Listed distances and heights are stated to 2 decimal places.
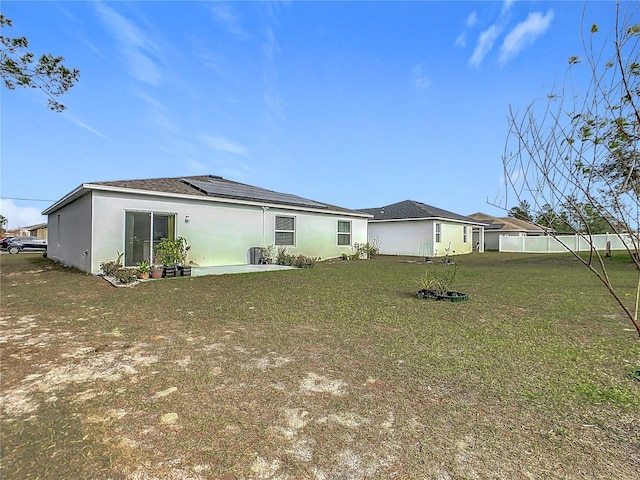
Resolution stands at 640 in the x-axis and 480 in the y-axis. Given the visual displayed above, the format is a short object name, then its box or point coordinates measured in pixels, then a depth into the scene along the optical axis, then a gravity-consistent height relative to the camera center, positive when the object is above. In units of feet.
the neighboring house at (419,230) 70.23 +3.32
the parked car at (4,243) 83.60 +0.19
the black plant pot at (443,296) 21.68 -3.32
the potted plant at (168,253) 34.04 -0.88
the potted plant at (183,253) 32.73 -0.96
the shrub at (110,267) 30.81 -2.11
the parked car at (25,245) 80.77 -0.28
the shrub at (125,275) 28.19 -2.71
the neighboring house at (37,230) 142.92 +6.25
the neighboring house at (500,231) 108.27 +4.79
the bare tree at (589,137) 7.81 +2.72
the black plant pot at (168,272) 32.02 -2.64
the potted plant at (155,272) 31.37 -2.58
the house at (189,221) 32.83 +2.79
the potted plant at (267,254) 44.19 -1.24
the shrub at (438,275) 23.12 -2.88
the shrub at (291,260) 44.11 -2.05
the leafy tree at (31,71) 19.35 +10.82
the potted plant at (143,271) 30.78 -2.47
